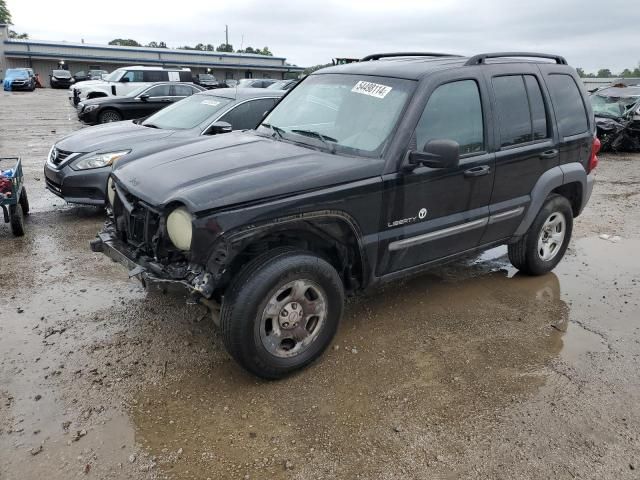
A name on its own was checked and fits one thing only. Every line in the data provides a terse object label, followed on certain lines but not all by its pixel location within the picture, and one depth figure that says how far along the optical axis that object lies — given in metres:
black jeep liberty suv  3.02
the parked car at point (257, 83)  23.80
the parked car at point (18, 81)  36.59
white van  20.00
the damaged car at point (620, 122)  13.65
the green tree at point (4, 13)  81.64
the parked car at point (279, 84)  21.96
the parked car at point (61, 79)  41.69
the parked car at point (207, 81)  31.92
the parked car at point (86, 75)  42.16
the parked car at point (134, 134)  6.18
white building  52.97
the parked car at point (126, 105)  13.52
